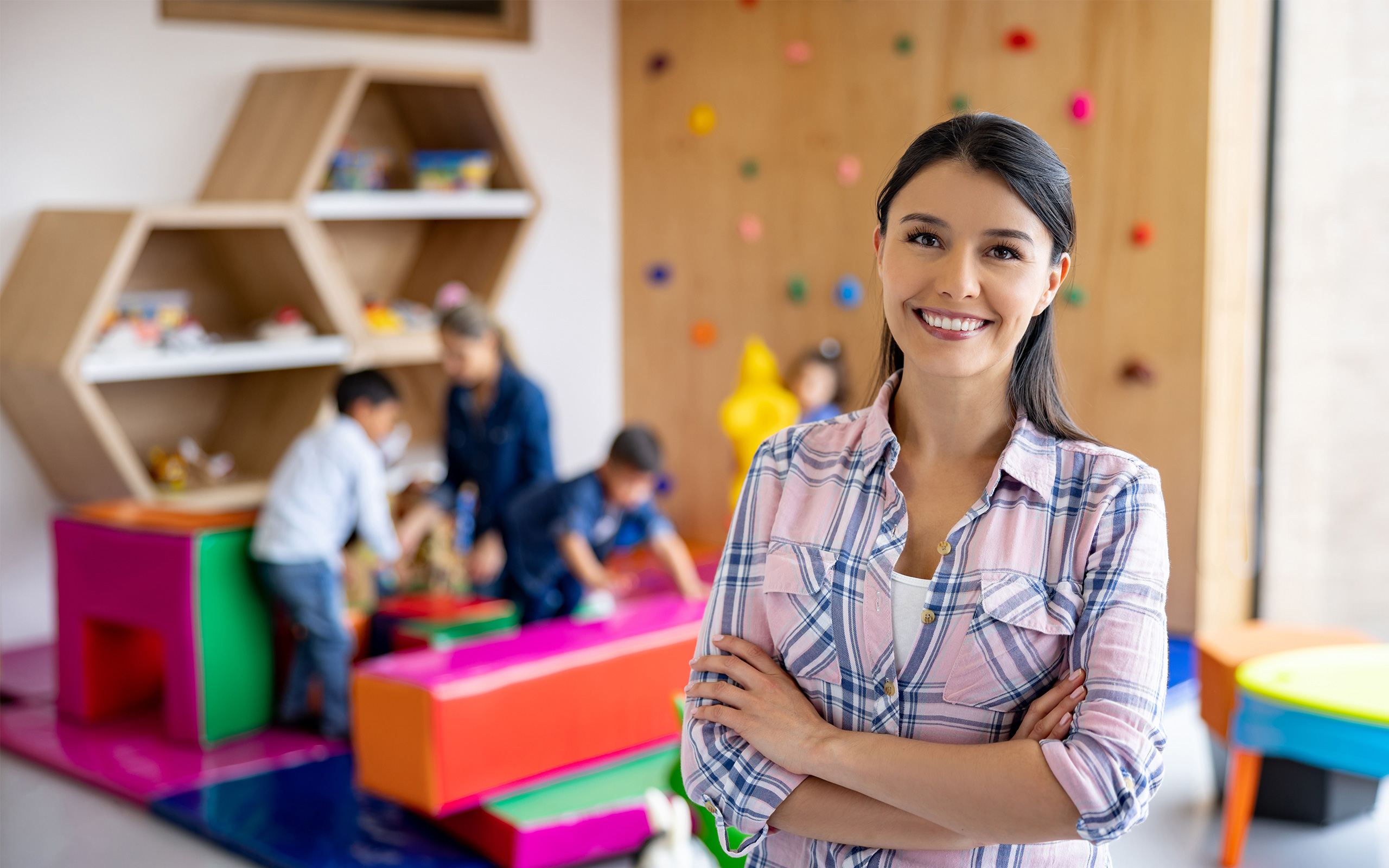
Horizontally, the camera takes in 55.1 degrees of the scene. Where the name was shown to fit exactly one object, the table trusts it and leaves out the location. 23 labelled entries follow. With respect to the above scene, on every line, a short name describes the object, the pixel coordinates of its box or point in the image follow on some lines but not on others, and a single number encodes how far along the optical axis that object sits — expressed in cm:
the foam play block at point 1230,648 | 305
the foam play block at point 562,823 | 273
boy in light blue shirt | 349
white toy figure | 236
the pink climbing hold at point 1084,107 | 432
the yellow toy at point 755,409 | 449
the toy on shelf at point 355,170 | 475
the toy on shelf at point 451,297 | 502
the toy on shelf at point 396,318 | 479
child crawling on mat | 347
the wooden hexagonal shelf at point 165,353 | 392
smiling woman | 115
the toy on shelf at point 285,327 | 446
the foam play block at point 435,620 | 359
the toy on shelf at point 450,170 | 498
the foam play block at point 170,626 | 345
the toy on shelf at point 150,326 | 404
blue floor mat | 278
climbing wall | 423
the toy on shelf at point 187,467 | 436
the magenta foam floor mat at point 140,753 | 323
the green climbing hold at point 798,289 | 519
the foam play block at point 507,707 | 279
